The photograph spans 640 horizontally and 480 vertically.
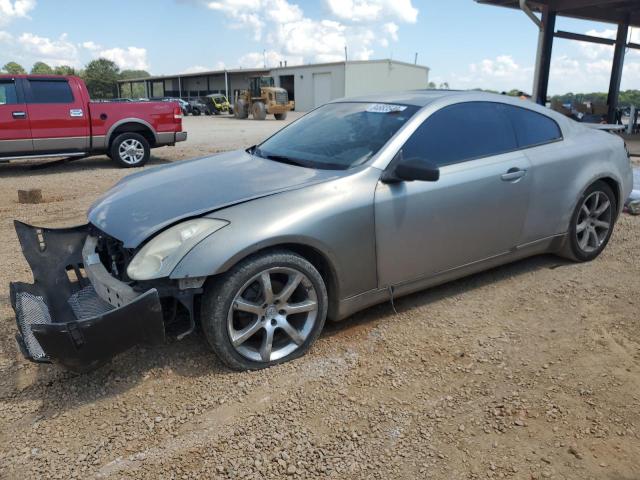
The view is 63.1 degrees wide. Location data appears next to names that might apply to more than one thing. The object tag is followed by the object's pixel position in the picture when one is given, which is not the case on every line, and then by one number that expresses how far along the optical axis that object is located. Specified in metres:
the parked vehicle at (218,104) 42.19
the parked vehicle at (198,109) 43.28
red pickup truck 9.77
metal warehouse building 43.81
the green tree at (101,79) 71.81
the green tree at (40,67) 102.29
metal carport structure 14.01
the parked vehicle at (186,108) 41.19
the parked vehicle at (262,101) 31.34
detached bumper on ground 2.48
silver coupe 2.74
